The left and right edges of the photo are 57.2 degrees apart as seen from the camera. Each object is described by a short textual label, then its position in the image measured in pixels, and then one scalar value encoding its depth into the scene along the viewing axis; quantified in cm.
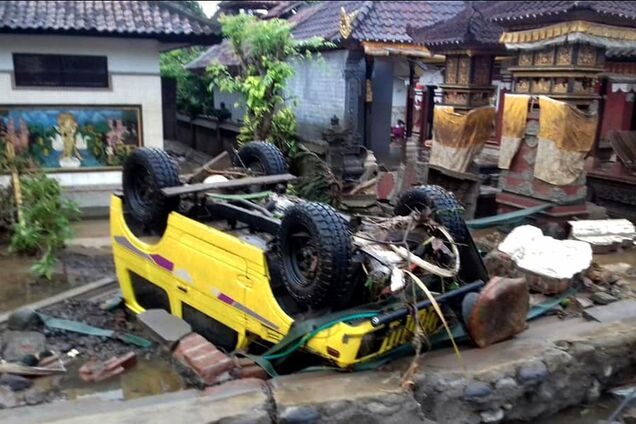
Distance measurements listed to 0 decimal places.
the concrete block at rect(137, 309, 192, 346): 491
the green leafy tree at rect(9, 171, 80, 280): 785
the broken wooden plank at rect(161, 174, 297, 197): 539
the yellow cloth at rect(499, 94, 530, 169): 902
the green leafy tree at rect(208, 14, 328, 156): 1143
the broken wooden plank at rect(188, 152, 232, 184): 627
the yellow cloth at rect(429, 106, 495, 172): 1056
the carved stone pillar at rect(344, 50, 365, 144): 1341
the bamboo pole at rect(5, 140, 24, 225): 803
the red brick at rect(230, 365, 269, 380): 438
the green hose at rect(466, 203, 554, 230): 759
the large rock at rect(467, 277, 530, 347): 446
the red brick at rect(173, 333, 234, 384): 430
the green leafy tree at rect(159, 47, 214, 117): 2172
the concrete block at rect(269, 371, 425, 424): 394
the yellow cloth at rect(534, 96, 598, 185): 838
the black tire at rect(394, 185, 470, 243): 484
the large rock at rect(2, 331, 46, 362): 526
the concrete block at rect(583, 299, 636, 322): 571
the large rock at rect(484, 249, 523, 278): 615
